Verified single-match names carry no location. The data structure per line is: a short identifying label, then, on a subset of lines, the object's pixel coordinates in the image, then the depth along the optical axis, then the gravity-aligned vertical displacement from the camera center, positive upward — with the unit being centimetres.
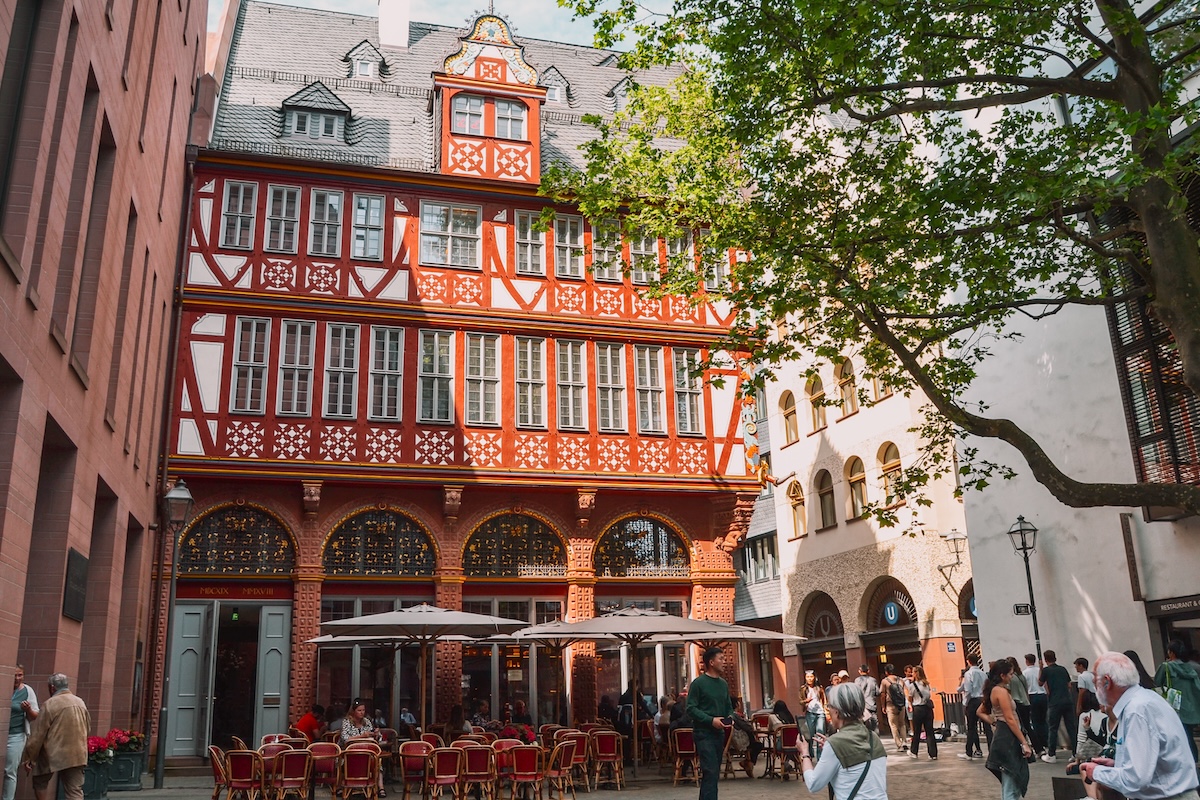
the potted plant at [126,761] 1483 -68
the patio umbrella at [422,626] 1642 +121
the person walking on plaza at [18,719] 1008 -4
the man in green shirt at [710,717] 985 -21
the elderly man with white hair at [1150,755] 512 -36
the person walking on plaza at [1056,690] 1568 -11
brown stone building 989 +449
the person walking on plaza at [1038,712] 1666 -45
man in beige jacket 1041 -24
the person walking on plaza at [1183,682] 1204 -4
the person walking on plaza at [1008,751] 905 -57
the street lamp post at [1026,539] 1828 +249
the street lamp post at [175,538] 1576 +262
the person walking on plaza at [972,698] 1845 -22
